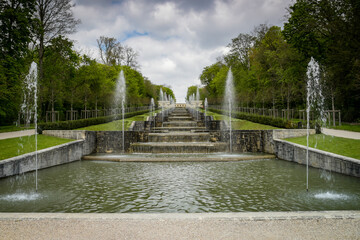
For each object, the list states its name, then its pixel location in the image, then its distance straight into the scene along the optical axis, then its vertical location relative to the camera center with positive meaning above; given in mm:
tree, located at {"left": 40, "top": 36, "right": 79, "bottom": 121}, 25594 +5812
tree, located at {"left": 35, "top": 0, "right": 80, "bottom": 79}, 25109 +9805
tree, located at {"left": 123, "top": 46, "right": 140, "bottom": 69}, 57062 +13151
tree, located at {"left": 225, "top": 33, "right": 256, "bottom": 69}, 45912 +12652
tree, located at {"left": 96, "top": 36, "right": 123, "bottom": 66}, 49906 +13542
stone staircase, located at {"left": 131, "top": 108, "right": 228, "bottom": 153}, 16797 -1356
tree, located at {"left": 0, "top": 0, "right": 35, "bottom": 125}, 20453 +6807
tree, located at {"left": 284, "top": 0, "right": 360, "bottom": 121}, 20941 +7139
